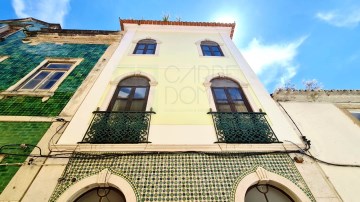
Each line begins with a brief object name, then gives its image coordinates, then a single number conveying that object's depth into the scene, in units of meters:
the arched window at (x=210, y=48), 7.98
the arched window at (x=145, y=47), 7.87
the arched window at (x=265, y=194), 3.82
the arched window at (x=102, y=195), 3.70
